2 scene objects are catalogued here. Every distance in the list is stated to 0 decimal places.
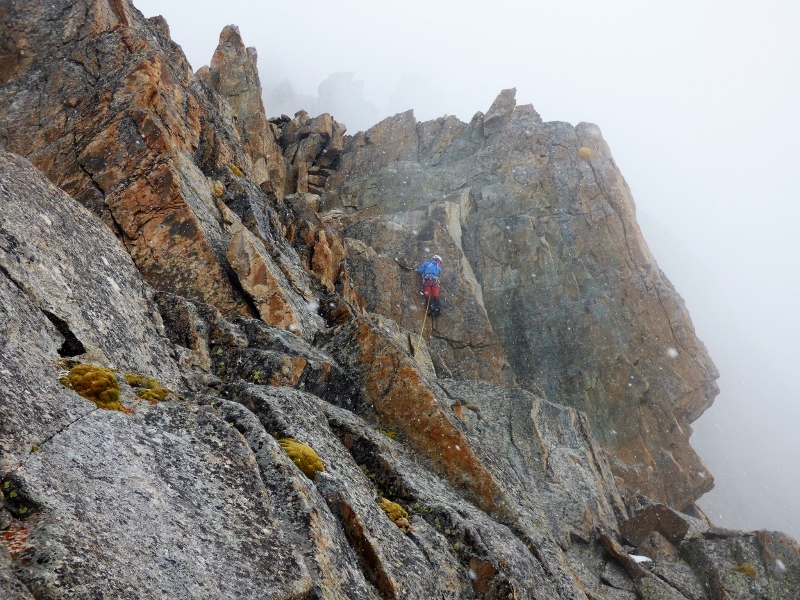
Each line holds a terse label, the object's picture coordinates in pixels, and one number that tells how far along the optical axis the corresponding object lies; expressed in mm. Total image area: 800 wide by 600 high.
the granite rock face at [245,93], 52344
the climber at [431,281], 42062
